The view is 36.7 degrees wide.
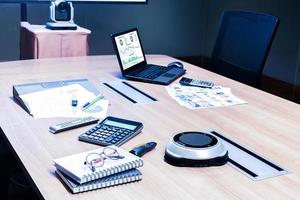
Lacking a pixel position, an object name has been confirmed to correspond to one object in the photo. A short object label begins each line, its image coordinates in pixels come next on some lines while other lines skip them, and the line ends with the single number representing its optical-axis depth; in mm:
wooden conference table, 1082
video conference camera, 3326
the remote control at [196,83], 1982
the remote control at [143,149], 1256
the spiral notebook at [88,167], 1062
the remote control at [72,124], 1417
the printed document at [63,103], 1584
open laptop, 2055
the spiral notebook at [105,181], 1052
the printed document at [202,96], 1758
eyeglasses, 1117
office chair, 2252
